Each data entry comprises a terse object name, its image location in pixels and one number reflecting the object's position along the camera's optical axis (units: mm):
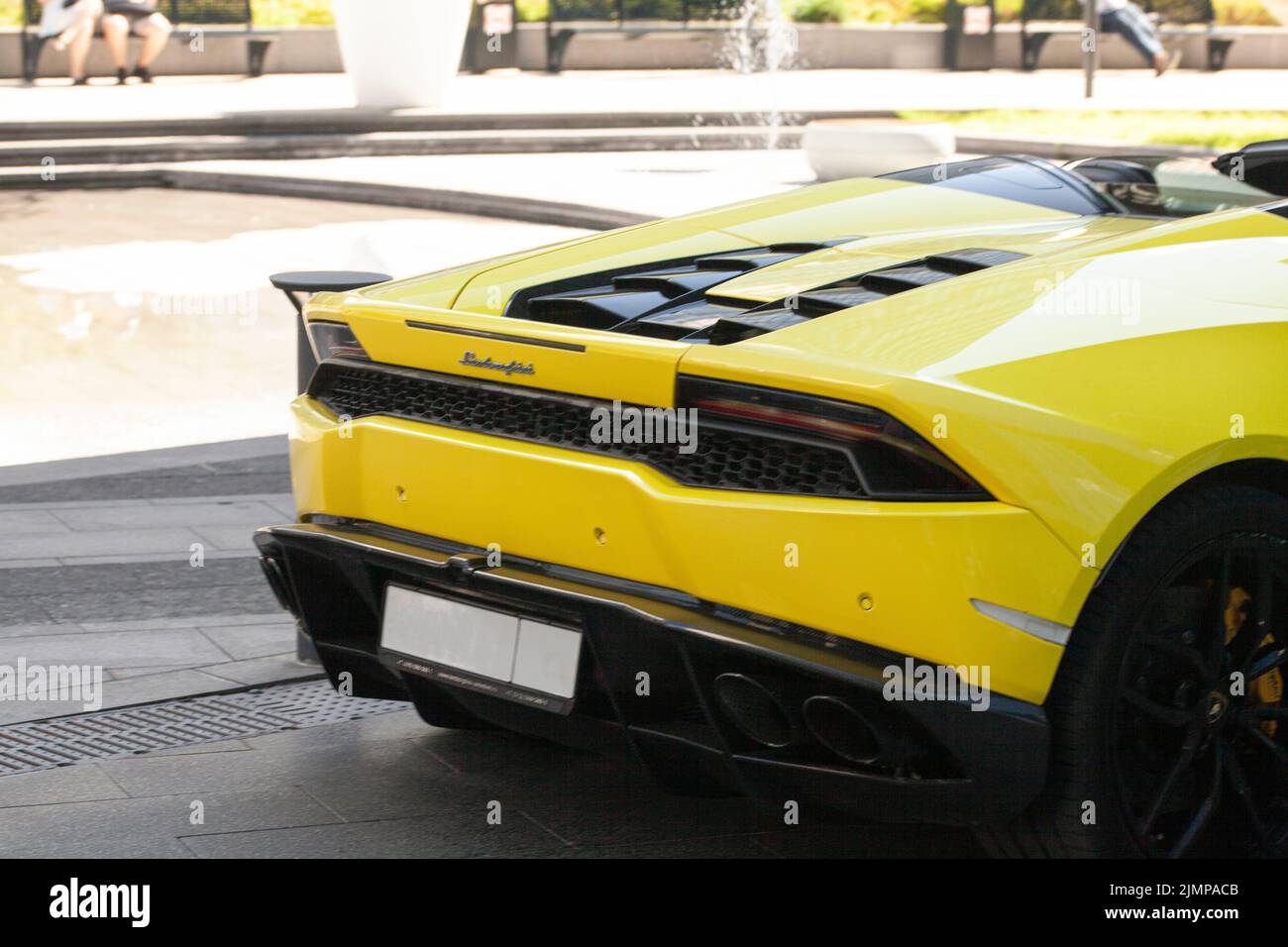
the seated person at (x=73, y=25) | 27172
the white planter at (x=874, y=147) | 16828
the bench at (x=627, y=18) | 31875
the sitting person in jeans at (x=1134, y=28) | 32156
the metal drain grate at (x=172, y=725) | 4262
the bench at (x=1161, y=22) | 34125
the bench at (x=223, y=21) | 30031
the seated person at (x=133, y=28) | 27359
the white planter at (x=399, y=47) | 22562
